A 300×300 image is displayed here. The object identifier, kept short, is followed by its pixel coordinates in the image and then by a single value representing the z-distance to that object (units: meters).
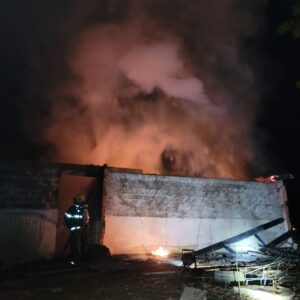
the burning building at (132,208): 10.55
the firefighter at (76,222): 9.79
